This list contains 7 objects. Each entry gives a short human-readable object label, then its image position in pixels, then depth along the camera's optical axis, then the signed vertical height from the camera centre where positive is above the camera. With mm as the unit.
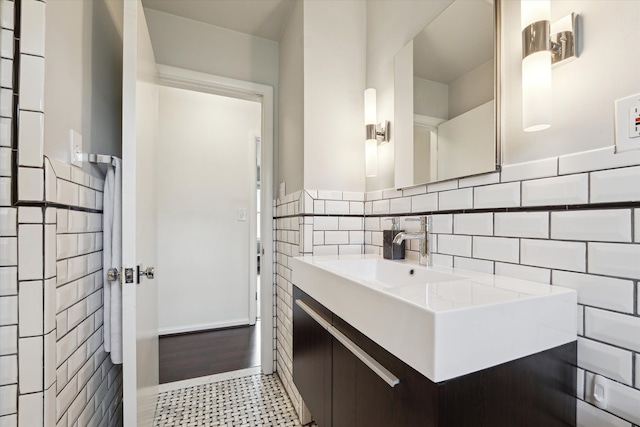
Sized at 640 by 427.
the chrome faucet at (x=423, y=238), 1167 -95
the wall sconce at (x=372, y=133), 1562 +452
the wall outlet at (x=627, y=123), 617 +207
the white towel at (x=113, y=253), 1177 -166
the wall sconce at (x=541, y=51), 750 +438
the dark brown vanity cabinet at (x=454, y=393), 562 -402
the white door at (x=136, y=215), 1121 -5
